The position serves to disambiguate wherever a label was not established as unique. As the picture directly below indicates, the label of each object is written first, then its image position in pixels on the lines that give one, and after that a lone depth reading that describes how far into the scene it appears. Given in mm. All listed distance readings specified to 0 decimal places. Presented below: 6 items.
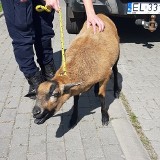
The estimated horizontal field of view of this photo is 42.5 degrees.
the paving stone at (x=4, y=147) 2154
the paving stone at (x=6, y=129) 2371
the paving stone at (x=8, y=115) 2592
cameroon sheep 1893
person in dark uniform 2608
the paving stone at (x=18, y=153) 2120
